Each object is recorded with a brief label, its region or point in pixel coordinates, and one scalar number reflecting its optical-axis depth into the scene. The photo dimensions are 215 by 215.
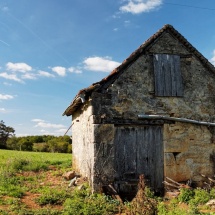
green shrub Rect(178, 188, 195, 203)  8.43
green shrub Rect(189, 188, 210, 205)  8.17
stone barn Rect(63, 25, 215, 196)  8.95
